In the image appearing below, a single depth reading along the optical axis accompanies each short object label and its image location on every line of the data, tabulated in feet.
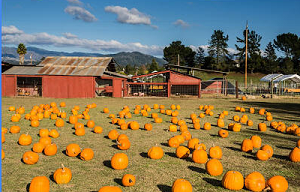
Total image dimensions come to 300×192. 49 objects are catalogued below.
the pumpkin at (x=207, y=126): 34.53
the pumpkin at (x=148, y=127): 33.35
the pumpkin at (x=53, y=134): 28.81
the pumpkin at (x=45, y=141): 24.17
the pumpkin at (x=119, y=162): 18.86
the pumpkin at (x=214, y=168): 17.93
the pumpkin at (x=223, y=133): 29.71
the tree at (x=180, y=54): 344.67
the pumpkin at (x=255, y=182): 15.48
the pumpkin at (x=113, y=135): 28.37
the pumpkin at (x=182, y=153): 21.54
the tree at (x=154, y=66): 269.03
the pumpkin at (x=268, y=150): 22.10
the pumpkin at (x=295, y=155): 21.18
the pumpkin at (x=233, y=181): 15.66
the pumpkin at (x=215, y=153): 21.20
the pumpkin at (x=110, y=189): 13.60
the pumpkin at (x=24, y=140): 25.30
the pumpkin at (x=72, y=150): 21.66
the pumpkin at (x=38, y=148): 22.67
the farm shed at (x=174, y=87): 102.65
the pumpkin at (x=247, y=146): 23.69
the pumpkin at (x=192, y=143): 24.25
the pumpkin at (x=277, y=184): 15.05
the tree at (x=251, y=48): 284.04
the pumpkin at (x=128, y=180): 15.88
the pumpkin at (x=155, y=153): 21.38
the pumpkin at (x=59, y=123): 35.22
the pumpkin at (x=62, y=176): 16.25
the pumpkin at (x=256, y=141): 25.16
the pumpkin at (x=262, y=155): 21.40
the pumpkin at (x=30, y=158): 19.62
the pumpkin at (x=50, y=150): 22.02
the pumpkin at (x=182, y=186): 14.40
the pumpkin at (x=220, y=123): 36.65
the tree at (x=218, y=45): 313.12
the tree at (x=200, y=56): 378.53
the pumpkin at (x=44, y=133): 28.94
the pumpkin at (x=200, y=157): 20.48
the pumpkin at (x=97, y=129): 31.81
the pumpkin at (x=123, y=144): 23.94
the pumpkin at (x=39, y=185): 14.57
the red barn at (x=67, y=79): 99.73
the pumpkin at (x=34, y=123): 35.09
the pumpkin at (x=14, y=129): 30.72
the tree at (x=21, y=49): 206.49
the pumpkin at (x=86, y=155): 20.89
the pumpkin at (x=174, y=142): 25.41
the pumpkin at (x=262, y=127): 33.99
